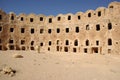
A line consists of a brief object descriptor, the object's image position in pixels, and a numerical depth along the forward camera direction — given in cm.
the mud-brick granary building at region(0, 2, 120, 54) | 2166
